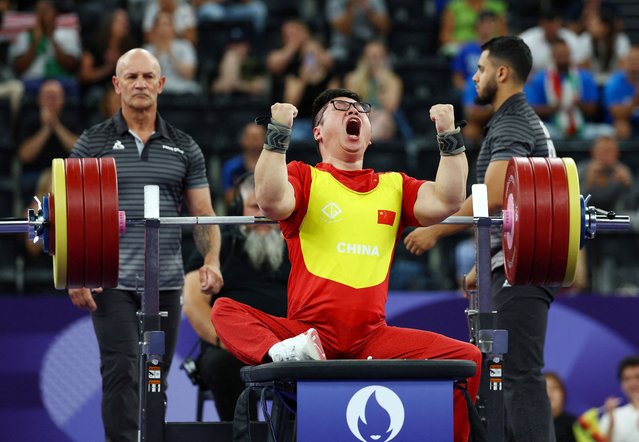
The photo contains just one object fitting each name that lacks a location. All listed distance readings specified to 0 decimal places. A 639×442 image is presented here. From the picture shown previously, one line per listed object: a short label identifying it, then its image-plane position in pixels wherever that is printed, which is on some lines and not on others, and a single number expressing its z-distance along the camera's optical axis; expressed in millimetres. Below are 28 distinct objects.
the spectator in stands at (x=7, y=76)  19578
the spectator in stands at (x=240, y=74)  20234
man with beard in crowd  12305
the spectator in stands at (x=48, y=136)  18109
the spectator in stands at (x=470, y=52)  20656
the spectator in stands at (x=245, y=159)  15883
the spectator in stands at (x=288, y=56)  20266
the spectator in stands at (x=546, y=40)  20859
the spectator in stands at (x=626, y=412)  14148
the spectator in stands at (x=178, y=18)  20797
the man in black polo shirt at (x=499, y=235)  10156
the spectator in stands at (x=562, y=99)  19906
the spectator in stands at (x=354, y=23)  21625
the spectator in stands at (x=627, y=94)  20375
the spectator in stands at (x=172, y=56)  20016
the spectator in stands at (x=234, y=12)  21875
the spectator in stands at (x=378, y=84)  19500
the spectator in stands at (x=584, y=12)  22109
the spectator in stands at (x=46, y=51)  20250
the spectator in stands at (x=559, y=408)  14266
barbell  9070
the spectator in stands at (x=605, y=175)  17391
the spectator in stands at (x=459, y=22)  22000
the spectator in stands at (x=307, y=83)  19344
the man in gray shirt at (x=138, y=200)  10930
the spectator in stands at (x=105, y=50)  19797
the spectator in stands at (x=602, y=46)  21781
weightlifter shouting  8898
